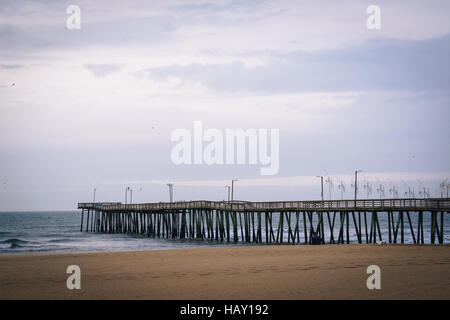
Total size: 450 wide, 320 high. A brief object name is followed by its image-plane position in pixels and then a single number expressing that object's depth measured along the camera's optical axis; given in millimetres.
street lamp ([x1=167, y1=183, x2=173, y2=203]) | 89625
